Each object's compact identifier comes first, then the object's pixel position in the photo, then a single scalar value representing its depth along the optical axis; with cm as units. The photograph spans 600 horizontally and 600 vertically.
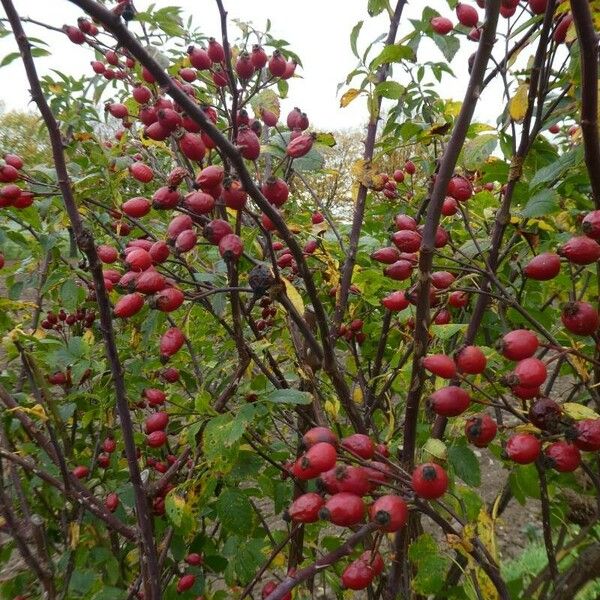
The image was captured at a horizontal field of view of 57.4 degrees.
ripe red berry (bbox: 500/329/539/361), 24
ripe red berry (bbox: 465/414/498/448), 25
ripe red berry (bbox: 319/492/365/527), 22
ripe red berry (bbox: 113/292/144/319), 28
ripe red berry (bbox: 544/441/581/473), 24
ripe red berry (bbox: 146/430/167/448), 41
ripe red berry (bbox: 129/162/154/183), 37
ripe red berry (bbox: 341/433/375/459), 25
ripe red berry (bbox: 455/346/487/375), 24
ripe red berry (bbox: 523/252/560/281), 26
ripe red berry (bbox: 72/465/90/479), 52
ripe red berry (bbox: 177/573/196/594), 45
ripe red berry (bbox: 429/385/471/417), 23
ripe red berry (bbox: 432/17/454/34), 42
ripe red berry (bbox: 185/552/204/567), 49
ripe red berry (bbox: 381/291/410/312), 33
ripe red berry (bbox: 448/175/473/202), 33
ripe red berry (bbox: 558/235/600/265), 23
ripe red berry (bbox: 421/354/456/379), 22
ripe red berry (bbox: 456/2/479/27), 35
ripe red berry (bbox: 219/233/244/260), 26
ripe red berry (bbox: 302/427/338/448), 25
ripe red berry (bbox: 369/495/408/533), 22
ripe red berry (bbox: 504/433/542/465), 24
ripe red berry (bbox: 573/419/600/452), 22
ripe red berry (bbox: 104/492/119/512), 47
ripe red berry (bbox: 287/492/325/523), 24
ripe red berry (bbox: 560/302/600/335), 23
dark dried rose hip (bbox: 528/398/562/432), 23
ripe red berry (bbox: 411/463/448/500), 22
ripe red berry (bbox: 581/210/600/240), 23
